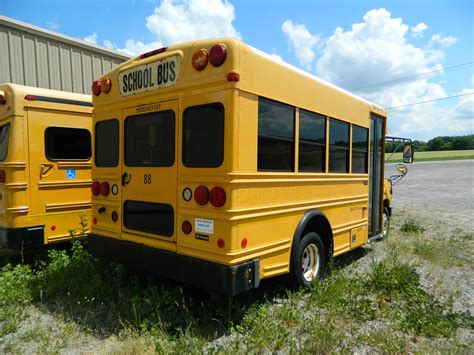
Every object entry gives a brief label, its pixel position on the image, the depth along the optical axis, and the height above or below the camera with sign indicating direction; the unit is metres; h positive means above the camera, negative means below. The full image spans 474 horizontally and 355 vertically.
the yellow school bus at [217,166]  3.13 -0.10
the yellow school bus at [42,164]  4.80 -0.11
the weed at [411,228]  8.15 -1.65
